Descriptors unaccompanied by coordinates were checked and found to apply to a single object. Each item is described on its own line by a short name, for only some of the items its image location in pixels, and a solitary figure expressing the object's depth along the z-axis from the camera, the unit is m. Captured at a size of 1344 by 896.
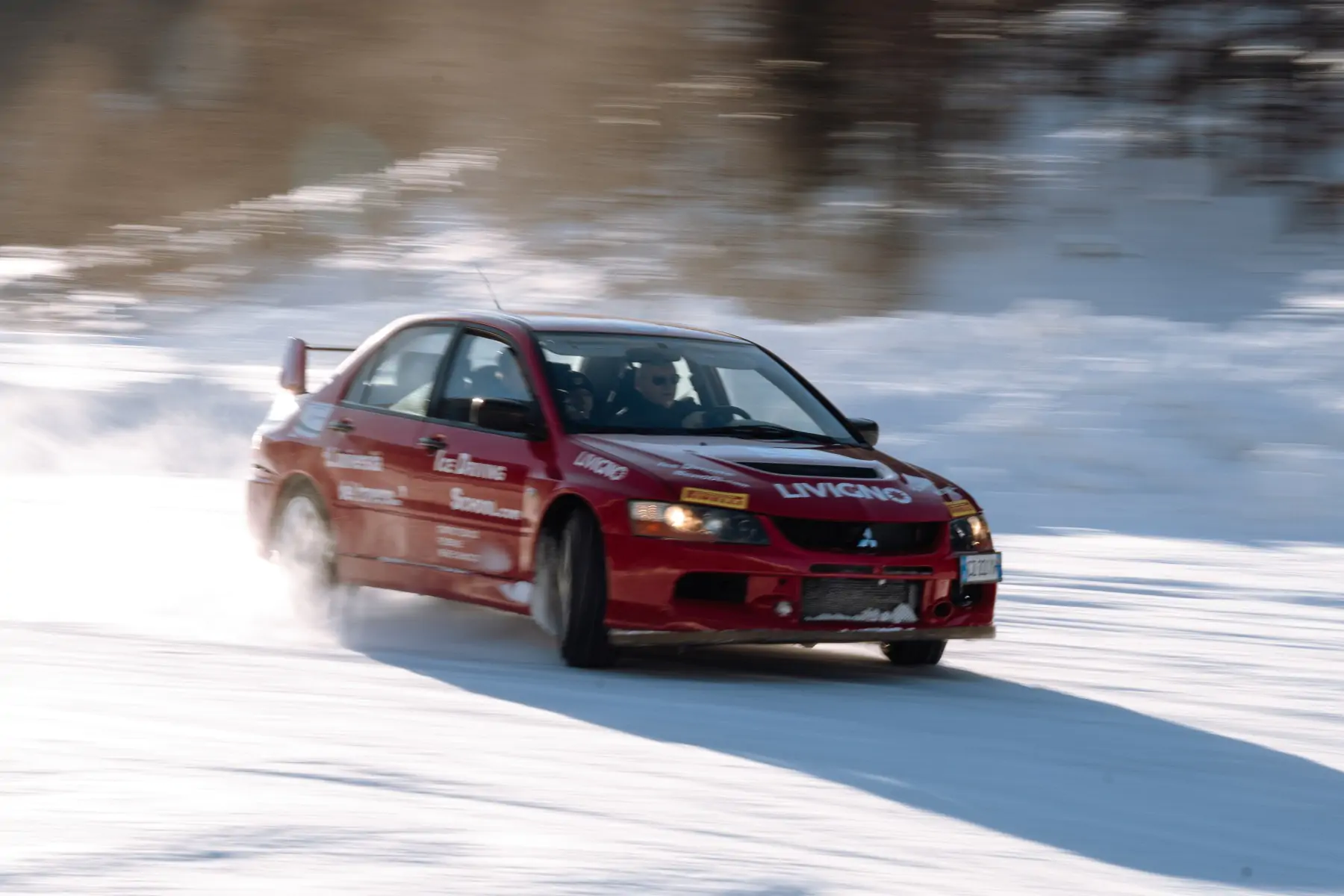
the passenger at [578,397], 15.75
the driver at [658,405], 15.96
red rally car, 14.41
